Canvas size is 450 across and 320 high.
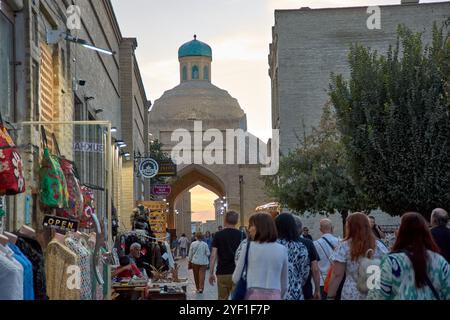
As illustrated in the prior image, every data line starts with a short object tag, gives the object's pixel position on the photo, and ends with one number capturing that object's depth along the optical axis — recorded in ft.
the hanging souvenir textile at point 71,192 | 41.34
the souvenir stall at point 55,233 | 27.32
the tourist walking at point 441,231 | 34.83
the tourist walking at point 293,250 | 30.32
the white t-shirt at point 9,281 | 22.45
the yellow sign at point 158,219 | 103.76
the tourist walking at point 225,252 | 41.09
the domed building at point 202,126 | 211.41
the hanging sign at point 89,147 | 54.70
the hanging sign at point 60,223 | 35.94
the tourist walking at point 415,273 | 21.42
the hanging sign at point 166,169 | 124.98
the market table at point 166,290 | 44.34
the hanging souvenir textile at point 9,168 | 27.20
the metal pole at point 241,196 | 197.39
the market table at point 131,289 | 45.14
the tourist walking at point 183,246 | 167.73
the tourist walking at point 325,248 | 38.88
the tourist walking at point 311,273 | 31.20
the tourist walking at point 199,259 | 73.18
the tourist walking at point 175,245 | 169.02
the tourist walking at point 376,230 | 45.00
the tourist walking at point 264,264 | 26.43
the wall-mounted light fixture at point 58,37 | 49.03
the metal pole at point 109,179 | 39.84
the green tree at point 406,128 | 62.08
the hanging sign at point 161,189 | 127.24
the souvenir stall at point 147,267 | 45.16
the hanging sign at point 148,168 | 108.06
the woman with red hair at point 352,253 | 28.19
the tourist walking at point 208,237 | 155.08
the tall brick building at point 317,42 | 136.15
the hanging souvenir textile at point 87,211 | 45.91
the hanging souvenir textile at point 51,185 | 38.11
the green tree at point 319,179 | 96.78
